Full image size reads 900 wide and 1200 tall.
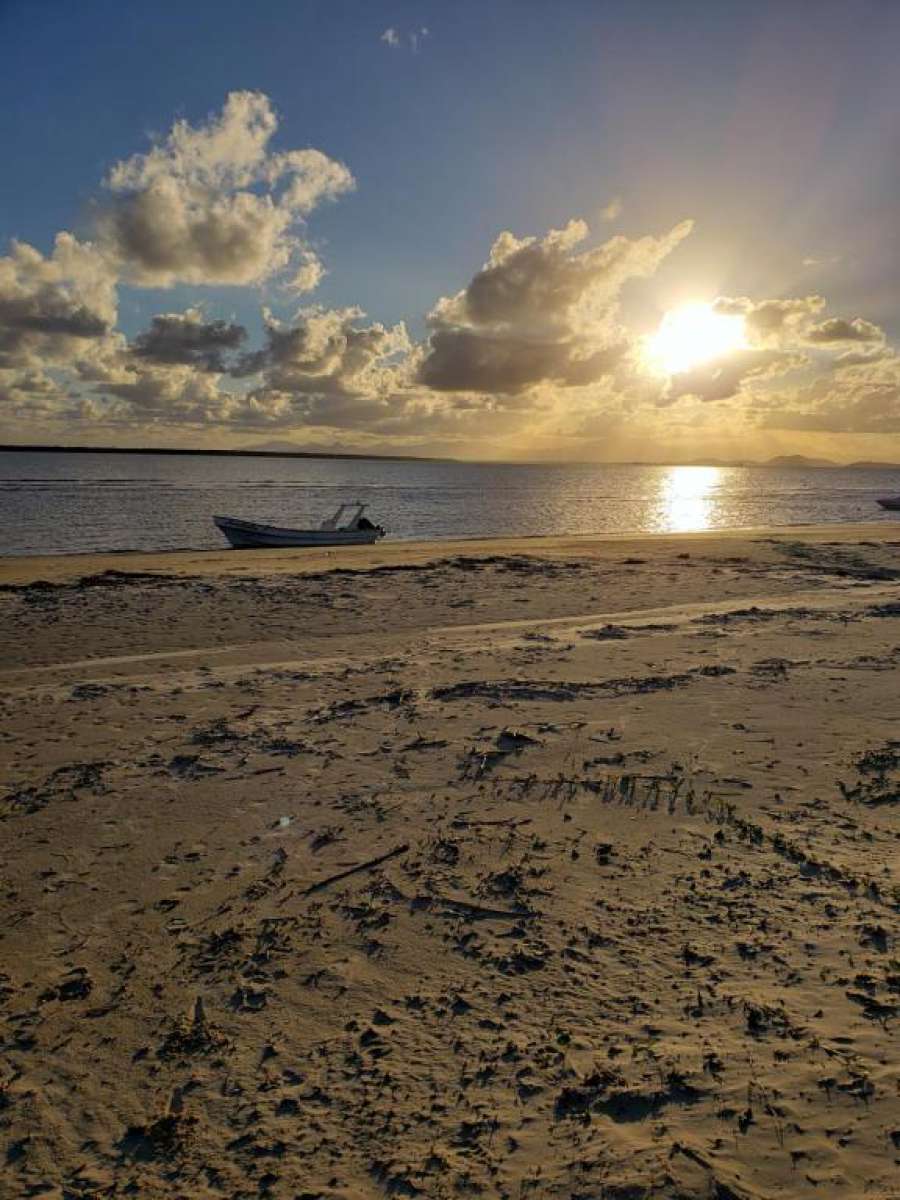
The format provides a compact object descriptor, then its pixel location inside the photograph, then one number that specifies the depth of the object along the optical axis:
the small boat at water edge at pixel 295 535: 36.44
